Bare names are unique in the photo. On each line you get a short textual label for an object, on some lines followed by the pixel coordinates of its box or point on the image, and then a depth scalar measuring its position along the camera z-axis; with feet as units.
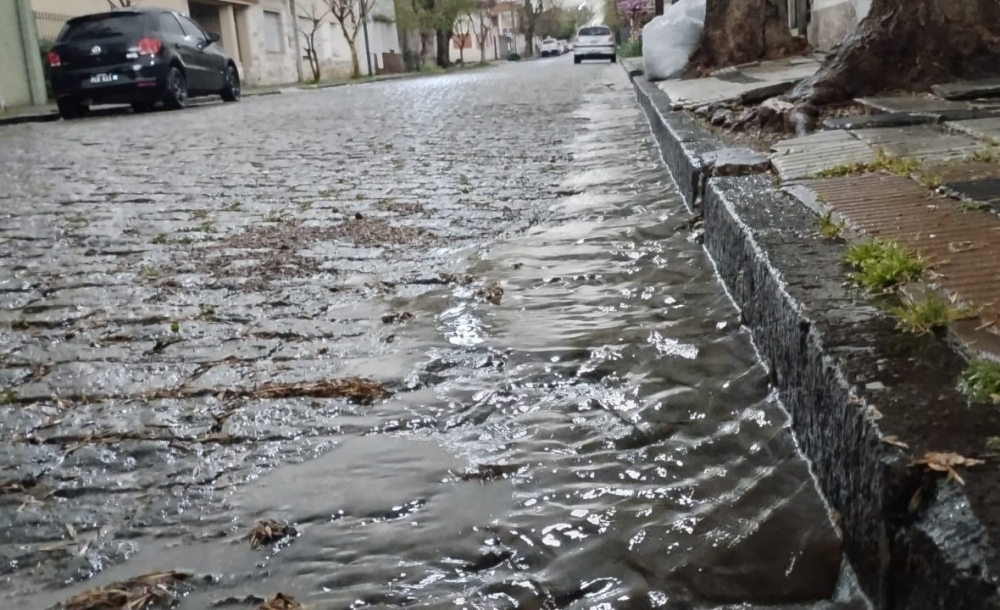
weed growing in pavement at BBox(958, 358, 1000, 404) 5.39
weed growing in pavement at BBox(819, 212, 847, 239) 9.29
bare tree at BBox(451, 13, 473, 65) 165.52
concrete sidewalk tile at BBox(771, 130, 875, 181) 13.00
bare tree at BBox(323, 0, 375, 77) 116.87
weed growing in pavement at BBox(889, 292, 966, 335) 6.51
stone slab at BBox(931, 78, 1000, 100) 17.60
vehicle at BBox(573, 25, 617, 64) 125.70
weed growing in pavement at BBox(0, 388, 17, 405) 8.93
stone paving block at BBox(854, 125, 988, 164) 12.62
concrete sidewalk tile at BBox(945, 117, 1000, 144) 13.37
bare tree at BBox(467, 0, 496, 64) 208.54
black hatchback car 49.70
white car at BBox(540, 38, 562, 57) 244.63
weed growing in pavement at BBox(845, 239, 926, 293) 7.53
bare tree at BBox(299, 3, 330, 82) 113.44
